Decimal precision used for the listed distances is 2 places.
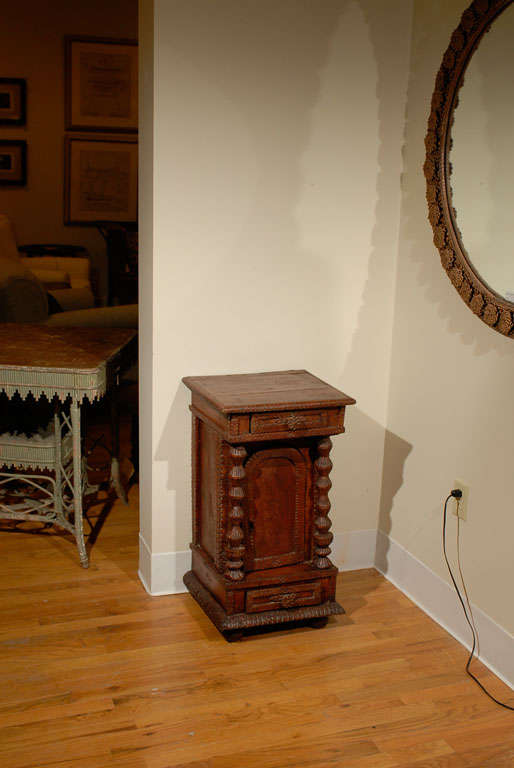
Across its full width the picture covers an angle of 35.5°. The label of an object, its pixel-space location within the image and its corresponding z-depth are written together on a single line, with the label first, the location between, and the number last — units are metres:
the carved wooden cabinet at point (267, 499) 2.36
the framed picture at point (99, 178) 6.69
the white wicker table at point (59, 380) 2.74
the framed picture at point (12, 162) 6.61
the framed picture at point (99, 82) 6.56
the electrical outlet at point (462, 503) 2.46
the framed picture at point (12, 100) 6.54
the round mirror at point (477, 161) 2.16
